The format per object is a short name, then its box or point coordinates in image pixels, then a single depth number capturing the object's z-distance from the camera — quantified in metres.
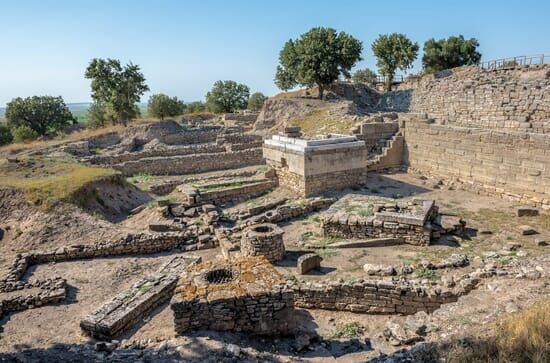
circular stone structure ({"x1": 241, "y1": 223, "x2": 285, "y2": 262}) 8.59
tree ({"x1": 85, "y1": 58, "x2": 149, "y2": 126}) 34.19
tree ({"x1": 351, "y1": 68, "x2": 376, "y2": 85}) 53.54
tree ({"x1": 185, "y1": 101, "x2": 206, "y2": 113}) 54.25
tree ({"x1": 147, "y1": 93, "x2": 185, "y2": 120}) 43.34
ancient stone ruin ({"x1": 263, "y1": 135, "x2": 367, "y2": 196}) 12.54
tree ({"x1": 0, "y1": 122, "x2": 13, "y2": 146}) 37.05
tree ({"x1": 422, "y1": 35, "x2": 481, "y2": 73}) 43.94
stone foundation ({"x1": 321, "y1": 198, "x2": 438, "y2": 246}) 9.07
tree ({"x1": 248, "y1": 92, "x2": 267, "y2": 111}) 50.95
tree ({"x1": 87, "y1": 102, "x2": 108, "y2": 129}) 45.91
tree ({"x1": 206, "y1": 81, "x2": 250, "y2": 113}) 49.66
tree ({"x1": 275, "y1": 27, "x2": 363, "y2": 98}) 33.53
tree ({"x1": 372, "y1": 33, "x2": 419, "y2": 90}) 39.84
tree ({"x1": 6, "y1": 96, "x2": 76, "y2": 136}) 40.47
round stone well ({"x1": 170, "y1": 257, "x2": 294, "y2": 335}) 5.72
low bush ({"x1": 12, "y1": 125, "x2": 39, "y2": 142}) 34.91
